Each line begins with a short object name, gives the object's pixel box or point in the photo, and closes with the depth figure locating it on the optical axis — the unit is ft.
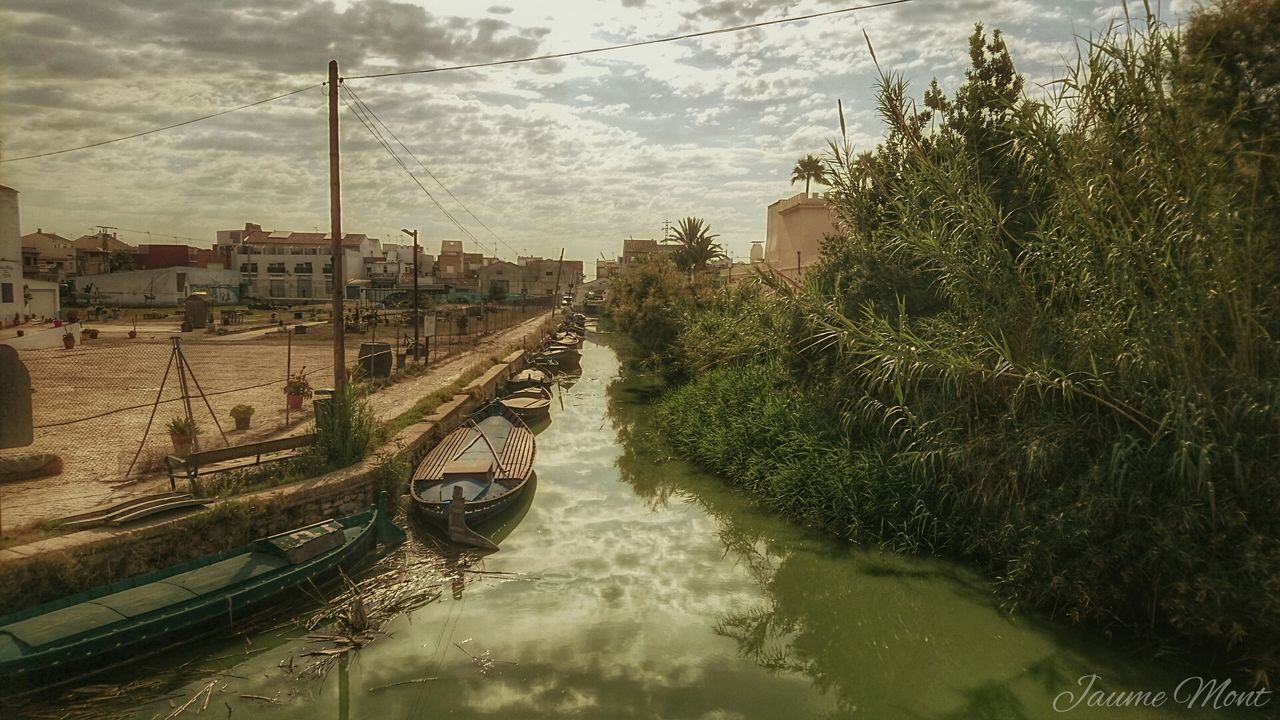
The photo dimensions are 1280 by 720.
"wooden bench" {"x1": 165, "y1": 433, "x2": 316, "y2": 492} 29.81
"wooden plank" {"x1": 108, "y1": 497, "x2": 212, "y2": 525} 25.17
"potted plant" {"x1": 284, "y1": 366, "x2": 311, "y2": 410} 47.88
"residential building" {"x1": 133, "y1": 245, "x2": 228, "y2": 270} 210.59
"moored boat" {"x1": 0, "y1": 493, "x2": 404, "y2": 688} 20.34
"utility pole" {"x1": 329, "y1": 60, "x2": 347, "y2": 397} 36.74
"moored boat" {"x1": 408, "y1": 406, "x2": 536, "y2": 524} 34.88
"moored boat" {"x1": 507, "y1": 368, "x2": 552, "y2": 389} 74.48
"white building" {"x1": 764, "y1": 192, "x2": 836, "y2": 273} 82.28
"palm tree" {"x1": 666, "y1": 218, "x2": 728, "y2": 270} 141.49
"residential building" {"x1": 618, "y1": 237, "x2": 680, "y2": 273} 303.95
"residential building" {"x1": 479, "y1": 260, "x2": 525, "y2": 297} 301.02
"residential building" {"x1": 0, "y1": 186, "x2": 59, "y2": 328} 83.45
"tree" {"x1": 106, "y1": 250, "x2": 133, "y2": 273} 190.90
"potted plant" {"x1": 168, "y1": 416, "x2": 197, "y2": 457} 34.58
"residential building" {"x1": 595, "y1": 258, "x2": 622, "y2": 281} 348.20
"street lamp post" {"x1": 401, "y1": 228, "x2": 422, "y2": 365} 73.15
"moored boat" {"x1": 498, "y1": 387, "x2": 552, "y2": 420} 61.46
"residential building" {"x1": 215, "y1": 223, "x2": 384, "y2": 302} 215.10
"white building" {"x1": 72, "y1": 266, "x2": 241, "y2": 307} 162.61
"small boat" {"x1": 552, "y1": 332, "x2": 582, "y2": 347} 114.21
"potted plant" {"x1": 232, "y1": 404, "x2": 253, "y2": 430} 41.86
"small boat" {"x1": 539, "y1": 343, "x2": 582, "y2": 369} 102.42
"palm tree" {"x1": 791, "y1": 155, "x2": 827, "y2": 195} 136.87
